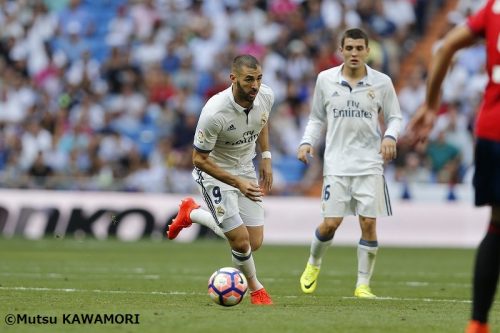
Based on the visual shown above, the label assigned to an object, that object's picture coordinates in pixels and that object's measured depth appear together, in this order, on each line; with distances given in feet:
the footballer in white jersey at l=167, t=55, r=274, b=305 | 68.28
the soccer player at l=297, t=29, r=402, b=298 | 78.89
